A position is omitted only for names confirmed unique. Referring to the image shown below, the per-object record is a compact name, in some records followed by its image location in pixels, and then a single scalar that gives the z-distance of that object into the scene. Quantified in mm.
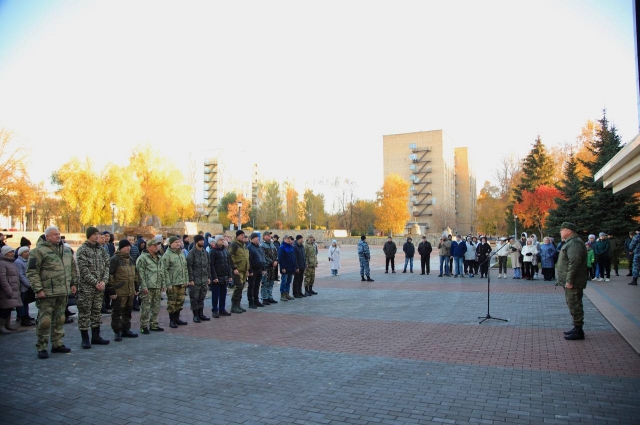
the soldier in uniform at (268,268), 13133
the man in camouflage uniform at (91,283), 7727
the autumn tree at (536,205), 42312
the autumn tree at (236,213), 88438
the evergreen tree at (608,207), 24594
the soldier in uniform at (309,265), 15086
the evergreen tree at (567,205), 27659
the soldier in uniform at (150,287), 8969
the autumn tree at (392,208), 71062
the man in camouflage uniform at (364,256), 19281
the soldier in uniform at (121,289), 8352
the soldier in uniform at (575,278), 7929
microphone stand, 9719
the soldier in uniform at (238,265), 11492
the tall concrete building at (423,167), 98125
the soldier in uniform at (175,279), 9508
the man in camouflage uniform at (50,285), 6988
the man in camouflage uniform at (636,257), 15620
